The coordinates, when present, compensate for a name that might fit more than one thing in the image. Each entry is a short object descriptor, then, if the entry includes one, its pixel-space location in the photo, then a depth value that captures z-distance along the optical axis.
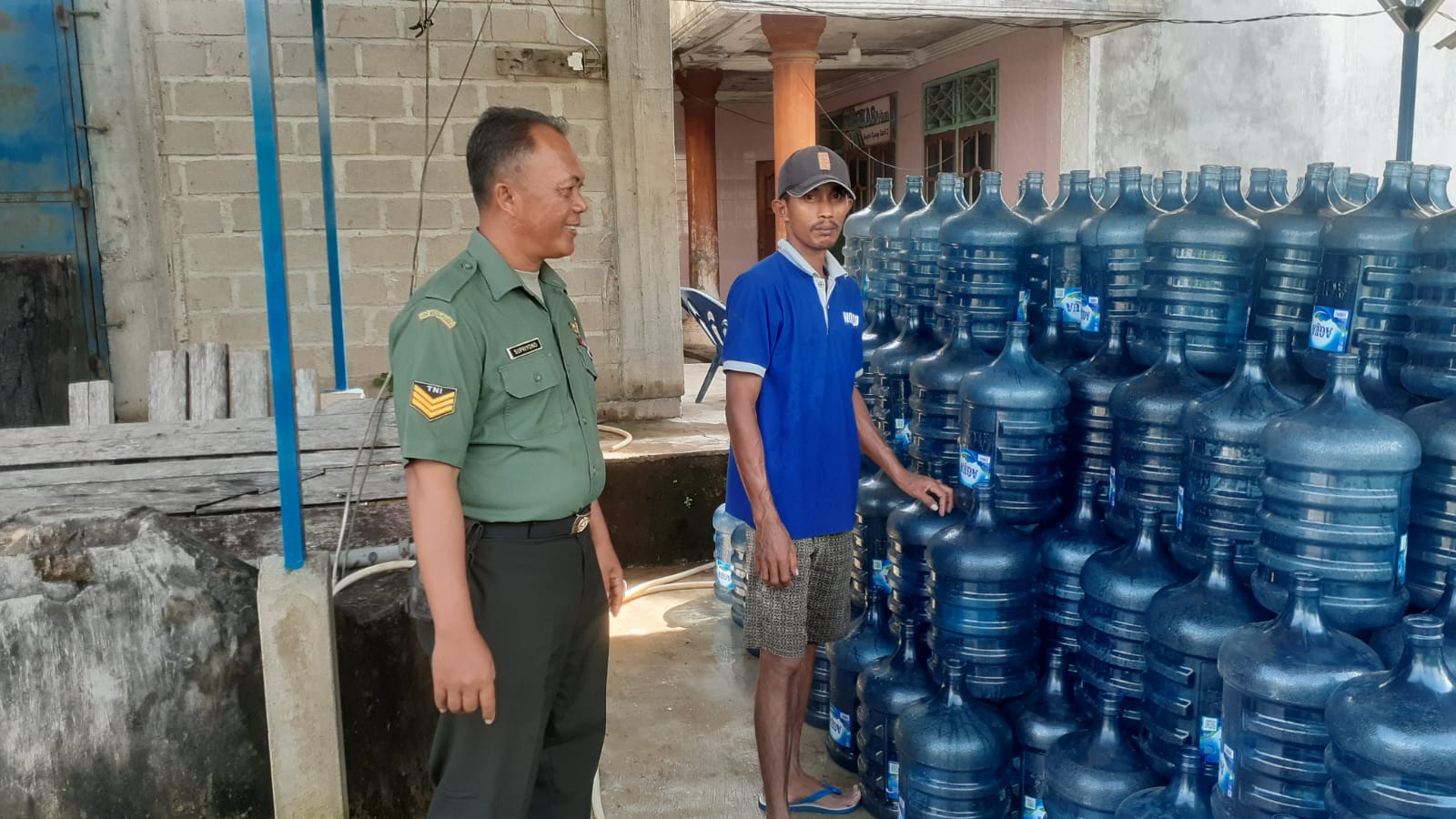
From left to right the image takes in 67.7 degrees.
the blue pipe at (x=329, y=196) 4.66
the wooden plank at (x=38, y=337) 6.32
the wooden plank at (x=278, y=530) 3.62
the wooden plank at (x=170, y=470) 3.83
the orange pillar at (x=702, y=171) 14.77
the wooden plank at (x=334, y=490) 3.82
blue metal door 6.23
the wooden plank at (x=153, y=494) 3.59
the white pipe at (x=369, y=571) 3.33
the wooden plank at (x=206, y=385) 4.54
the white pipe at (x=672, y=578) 5.88
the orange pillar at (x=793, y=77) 10.84
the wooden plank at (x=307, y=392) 4.66
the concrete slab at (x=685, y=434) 6.46
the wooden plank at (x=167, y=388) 4.51
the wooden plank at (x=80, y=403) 4.68
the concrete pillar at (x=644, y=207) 7.08
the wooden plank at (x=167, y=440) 4.02
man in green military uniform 2.21
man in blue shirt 3.12
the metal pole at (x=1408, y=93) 5.80
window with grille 12.29
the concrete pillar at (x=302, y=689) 2.94
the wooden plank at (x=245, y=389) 4.59
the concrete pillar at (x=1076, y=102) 10.94
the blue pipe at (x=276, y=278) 2.62
